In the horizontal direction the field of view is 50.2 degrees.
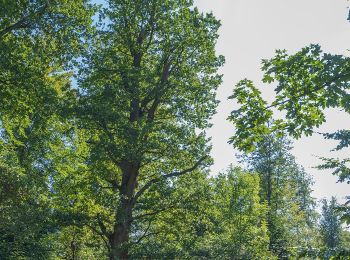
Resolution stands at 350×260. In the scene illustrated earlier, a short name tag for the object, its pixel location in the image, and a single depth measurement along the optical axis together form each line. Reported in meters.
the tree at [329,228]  51.31
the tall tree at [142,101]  14.66
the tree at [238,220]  18.11
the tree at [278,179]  32.34
